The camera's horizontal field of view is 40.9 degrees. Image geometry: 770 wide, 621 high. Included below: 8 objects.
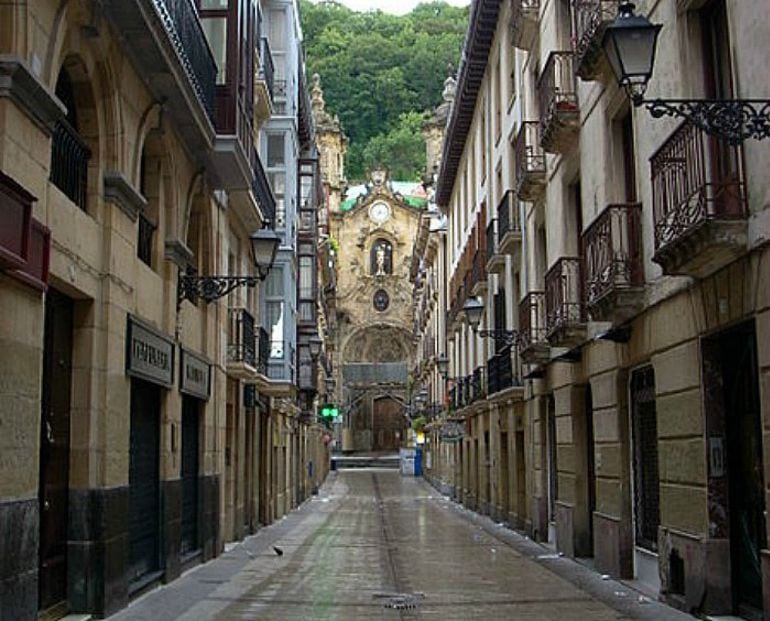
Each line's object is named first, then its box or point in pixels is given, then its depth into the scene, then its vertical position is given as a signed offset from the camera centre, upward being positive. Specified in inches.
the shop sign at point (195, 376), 607.9 +51.1
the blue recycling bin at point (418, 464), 2571.4 -22.4
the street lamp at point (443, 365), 1719.2 +149.6
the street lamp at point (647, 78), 309.3 +111.8
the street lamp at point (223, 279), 599.2 +104.3
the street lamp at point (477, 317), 898.9 +119.9
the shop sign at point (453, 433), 1357.0 +29.4
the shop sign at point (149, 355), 480.1 +52.0
